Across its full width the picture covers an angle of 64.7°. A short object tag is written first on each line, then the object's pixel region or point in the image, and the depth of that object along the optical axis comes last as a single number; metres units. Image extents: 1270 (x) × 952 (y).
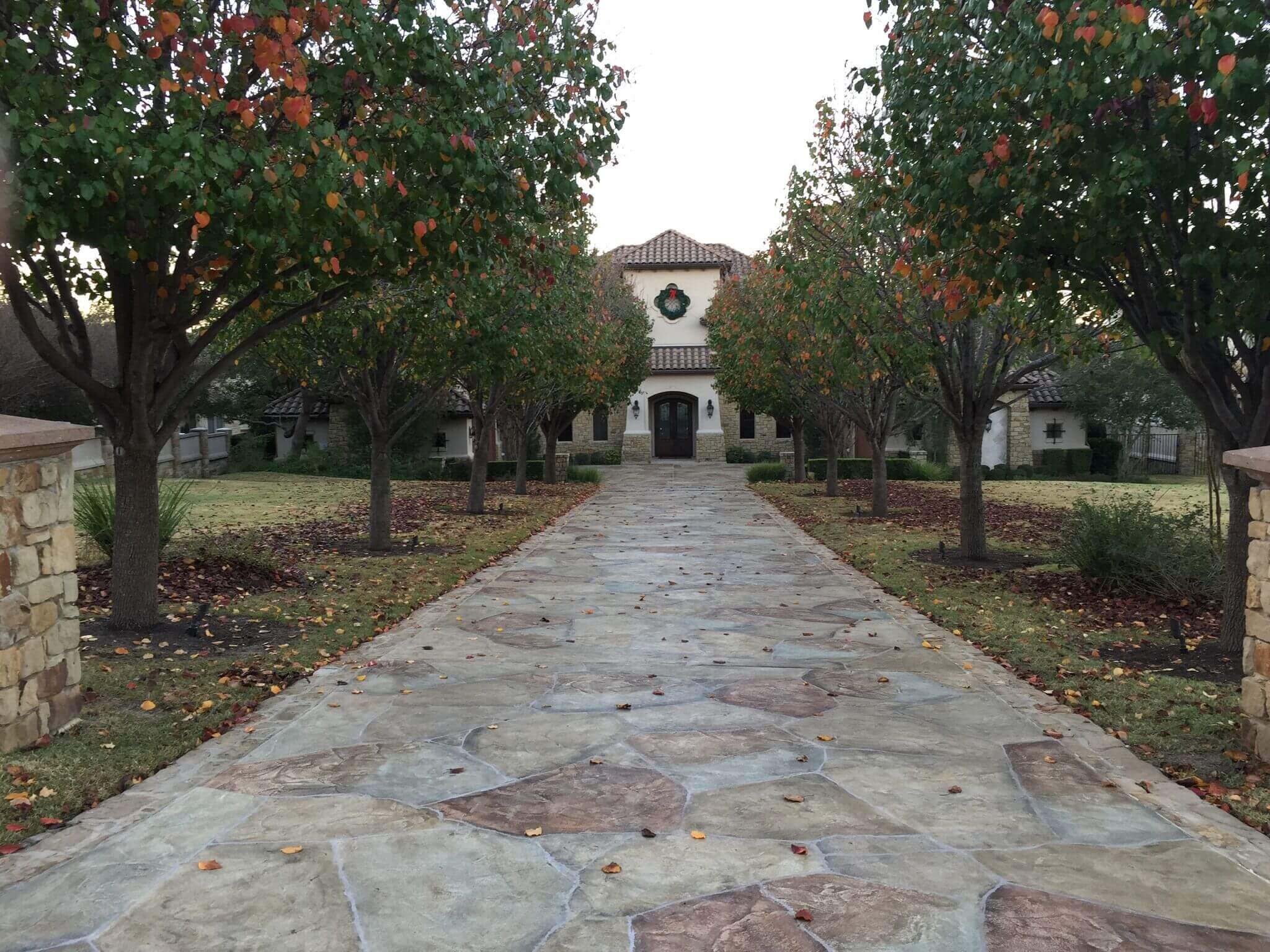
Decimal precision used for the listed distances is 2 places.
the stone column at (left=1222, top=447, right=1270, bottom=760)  4.77
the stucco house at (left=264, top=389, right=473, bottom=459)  34.69
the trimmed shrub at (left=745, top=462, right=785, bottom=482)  30.31
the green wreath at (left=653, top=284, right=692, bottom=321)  44.19
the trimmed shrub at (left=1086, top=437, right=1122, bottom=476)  35.31
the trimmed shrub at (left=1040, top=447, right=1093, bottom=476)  35.16
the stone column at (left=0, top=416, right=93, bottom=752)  4.78
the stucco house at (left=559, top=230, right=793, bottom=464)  41.84
